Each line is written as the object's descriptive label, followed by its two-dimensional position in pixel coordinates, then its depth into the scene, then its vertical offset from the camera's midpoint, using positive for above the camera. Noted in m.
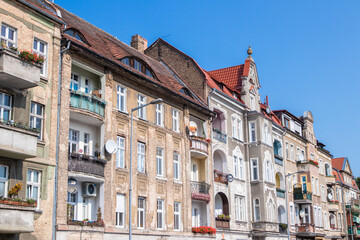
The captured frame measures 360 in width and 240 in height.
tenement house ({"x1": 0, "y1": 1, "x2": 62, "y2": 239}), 19.38 +4.86
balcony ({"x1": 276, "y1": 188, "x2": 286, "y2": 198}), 44.53 +3.22
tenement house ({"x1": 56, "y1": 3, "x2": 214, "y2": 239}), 24.03 +4.68
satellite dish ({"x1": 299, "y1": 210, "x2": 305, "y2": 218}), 50.50 +1.44
